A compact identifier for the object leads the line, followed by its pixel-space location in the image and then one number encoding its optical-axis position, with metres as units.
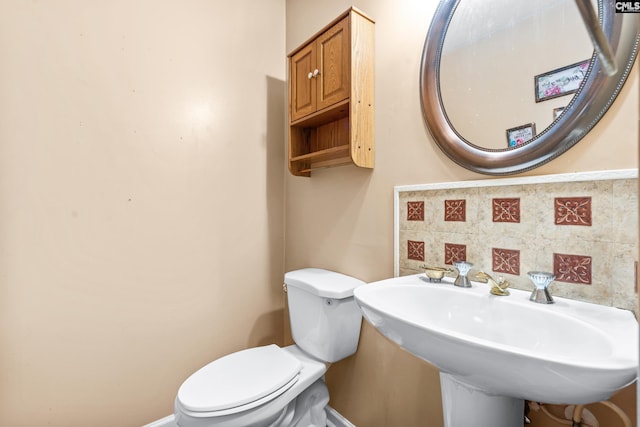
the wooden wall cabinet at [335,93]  1.19
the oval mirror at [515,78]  0.72
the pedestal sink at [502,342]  0.46
